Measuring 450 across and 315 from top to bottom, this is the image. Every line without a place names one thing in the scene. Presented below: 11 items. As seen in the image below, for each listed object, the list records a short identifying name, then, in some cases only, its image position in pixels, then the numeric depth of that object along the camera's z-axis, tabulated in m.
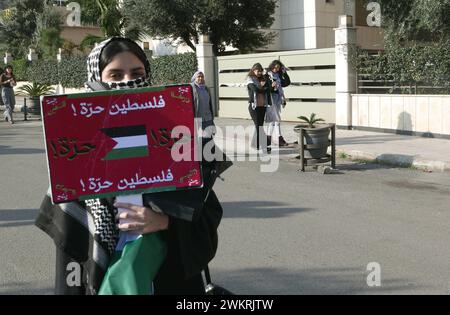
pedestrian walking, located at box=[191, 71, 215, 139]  11.34
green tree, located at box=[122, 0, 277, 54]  21.28
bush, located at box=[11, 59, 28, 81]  39.91
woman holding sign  1.97
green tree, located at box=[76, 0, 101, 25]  30.12
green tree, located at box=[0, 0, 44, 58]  49.50
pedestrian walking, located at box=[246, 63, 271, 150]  12.32
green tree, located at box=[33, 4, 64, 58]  37.94
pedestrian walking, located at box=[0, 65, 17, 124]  19.20
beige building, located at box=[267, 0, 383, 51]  28.34
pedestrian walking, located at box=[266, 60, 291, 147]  12.55
